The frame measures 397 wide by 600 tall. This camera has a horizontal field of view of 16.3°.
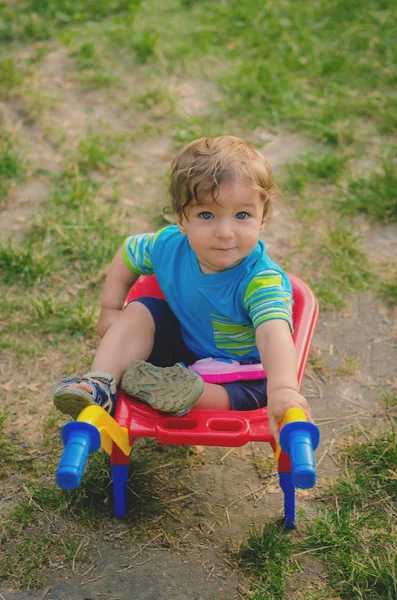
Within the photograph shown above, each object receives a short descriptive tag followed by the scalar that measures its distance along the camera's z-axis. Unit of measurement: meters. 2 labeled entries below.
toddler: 1.77
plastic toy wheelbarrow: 1.61
